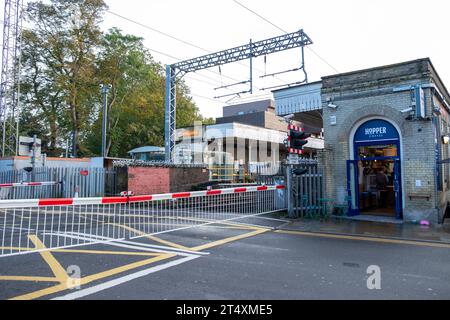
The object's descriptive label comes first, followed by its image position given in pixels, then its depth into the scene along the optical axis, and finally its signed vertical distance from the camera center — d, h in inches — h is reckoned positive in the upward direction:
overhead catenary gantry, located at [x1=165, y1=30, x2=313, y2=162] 700.0 +295.6
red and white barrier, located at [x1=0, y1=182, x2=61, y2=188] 519.5 -10.9
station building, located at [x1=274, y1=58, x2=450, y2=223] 409.4 +56.0
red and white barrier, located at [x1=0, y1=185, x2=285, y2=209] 223.3 -19.0
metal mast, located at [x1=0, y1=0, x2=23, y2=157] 980.6 +334.3
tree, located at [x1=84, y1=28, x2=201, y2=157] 1435.8 +349.3
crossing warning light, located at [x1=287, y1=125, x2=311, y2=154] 422.0 +52.1
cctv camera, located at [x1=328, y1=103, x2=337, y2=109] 483.2 +109.0
